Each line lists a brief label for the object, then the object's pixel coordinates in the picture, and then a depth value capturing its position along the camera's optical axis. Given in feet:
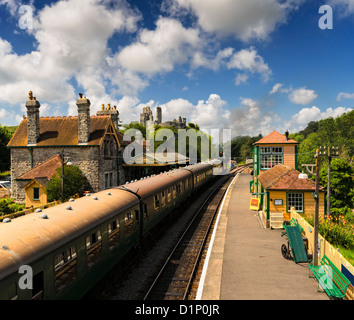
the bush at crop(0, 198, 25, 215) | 71.06
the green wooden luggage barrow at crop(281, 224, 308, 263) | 42.14
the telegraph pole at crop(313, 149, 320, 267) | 39.24
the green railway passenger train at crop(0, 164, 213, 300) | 19.03
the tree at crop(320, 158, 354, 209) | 84.43
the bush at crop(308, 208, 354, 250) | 46.42
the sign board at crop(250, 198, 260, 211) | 77.81
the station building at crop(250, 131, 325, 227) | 59.98
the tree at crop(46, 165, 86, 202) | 77.10
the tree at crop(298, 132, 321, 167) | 196.55
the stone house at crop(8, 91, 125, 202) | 93.56
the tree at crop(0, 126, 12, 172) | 189.57
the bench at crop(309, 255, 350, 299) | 29.86
